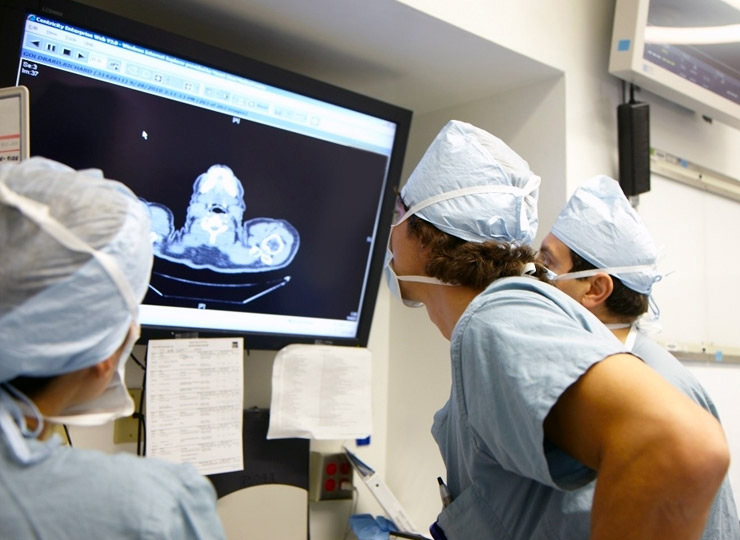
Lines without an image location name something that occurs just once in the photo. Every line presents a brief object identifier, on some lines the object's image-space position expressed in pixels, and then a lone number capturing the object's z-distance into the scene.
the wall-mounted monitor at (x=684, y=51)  1.98
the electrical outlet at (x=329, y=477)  1.91
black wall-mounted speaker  2.03
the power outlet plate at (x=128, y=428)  1.63
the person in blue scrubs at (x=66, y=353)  0.67
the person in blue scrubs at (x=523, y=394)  0.78
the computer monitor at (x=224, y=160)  1.36
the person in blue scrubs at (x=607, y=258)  1.63
